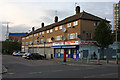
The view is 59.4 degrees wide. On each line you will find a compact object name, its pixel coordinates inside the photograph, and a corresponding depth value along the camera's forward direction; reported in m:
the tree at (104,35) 20.38
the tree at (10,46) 47.60
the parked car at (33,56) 22.69
